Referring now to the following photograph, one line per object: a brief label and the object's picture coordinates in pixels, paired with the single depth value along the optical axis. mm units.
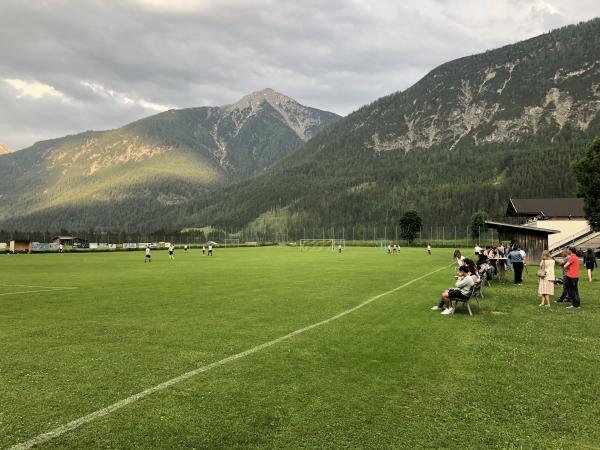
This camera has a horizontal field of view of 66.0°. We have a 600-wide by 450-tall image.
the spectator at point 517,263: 25062
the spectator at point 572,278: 16750
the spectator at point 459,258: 19456
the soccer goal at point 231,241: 152012
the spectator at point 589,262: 26881
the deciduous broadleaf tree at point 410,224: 123500
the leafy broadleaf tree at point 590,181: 51000
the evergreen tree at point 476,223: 118562
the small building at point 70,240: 125675
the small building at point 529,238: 34625
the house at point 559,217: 59812
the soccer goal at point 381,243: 115931
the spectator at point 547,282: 17188
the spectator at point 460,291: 14844
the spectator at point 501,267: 26541
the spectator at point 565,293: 17342
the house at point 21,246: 72625
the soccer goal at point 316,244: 113875
